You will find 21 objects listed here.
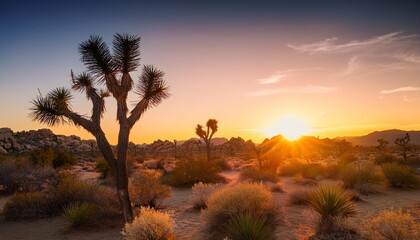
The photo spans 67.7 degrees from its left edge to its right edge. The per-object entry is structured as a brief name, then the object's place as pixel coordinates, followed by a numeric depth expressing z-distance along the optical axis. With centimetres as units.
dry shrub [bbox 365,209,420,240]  637
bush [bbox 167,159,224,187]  1816
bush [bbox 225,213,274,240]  679
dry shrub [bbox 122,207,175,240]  677
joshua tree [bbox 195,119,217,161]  3136
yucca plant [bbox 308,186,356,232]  764
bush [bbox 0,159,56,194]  1462
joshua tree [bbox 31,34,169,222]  902
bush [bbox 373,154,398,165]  2289
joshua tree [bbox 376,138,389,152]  4031
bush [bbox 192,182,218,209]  1195
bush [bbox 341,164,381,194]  1425
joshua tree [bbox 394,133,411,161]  2790
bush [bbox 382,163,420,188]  1500
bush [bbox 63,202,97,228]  927
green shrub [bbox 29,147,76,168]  2199
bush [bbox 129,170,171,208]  1143
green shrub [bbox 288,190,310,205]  1179
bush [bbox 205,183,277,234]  845
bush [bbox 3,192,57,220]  1048
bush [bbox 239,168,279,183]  1856
